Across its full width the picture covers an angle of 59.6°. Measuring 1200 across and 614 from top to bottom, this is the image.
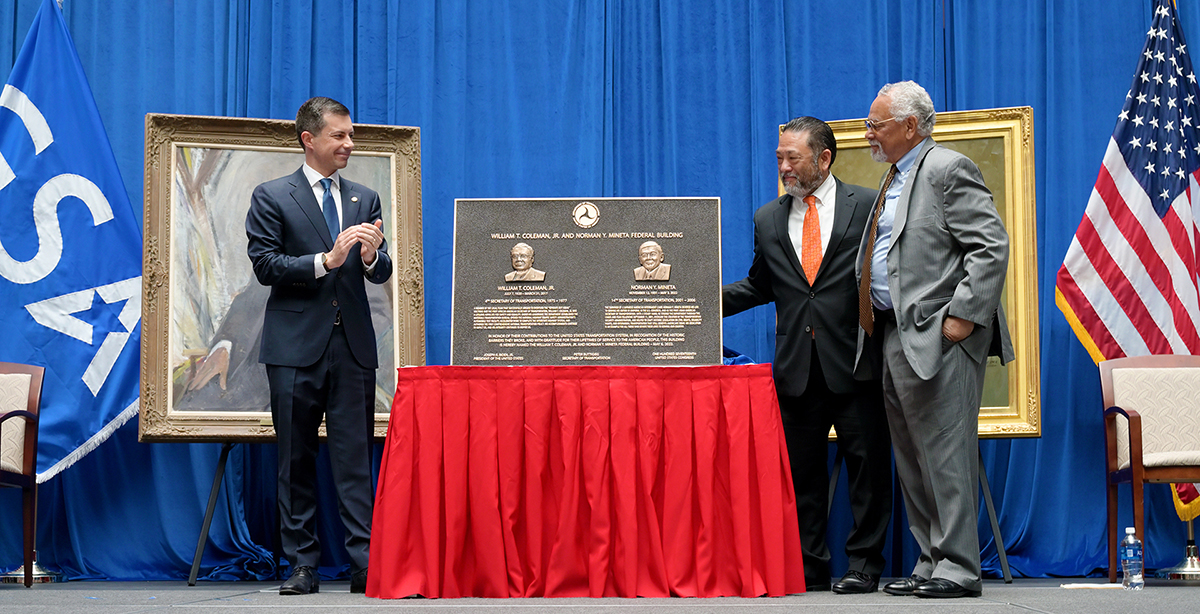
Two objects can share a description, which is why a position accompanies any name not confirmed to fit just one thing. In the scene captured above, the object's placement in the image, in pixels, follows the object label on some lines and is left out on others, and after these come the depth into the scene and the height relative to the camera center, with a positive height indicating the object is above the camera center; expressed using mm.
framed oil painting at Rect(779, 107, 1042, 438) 4492 +601
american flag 4691 +454
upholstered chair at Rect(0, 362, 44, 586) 4266 -410
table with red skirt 3350 -479
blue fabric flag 4621 +347
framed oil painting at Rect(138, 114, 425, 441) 4422 +283
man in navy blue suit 3668 +15
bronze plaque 3566 +198
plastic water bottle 3908 -842
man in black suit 3691 -53
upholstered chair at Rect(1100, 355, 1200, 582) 4348 -272
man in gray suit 3244 +26
